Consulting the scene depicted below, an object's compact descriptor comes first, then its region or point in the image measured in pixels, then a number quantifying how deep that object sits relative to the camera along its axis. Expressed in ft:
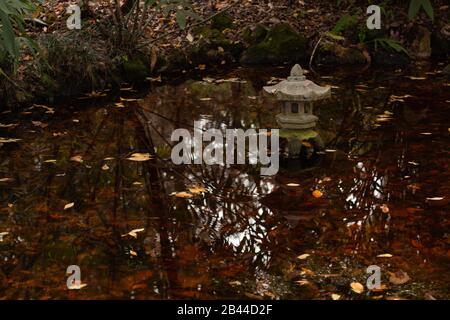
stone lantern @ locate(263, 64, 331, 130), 16.24
